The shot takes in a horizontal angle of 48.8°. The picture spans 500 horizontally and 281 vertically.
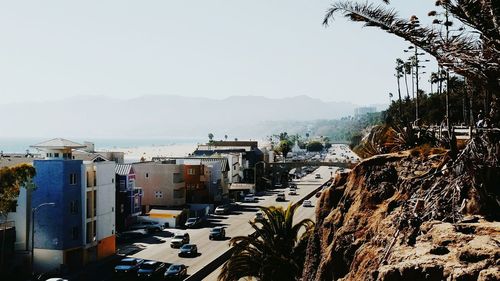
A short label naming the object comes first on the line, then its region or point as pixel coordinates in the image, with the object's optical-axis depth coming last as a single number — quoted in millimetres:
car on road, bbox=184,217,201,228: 76375
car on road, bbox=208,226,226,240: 65625
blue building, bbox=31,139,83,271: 49656
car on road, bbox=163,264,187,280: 45812
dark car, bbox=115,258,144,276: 47562
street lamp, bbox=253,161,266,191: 129875
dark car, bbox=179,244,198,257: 55719
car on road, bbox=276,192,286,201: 104712
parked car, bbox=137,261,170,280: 46406
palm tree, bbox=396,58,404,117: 117000
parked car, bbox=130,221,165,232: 70875
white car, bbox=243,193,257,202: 110050
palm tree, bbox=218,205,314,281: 25375
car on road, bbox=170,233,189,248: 60469
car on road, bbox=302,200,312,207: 95625
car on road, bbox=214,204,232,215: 89500
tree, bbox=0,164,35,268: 44312
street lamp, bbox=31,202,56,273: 45344
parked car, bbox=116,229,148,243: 65606
